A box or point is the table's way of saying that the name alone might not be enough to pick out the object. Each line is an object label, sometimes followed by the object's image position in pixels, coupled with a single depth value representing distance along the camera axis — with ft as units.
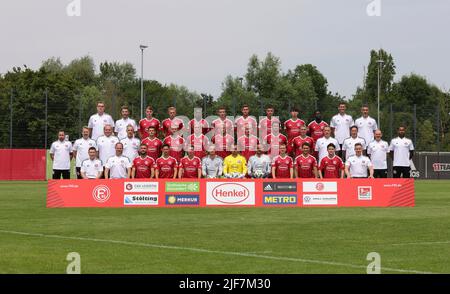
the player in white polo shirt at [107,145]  83.82
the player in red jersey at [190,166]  81.97
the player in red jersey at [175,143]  84.79
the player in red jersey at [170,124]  85.61
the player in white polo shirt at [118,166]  80.94
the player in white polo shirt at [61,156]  91.71
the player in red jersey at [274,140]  85.76
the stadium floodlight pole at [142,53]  207.37
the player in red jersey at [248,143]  86.22
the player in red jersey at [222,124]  83.87
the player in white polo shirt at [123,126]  86.52
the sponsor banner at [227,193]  76.64
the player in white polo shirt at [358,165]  82.07
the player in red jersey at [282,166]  82.12
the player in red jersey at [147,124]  86.17
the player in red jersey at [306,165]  82.58
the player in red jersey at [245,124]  85.61
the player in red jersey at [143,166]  81.82
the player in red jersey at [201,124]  86.63
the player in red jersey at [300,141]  85.05
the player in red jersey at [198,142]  85.10
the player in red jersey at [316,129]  88.69
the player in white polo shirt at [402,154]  92.58
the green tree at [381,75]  346.74
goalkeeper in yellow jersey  82.38
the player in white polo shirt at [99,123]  86.58
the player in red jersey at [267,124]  86.07
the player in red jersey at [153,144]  83.51
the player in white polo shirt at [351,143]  84.86
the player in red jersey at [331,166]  81.76
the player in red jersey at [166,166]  82.12
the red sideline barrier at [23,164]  148.97
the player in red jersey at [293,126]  88.02
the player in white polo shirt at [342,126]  87.34
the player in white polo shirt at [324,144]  84.74
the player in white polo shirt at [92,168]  81.15
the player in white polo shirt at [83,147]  86.38
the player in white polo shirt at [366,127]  87.66
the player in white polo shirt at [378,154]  87.45
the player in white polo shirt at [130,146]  83.71
